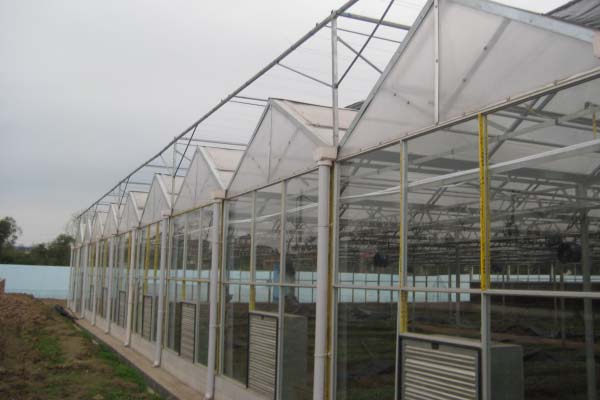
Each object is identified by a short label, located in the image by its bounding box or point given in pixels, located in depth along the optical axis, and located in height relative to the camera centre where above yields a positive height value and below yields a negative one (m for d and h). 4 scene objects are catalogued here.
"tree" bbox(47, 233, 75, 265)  70.06 +0.07
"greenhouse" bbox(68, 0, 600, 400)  4.62 +0.43
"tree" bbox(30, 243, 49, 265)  69.91 -0.31
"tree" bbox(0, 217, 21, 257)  75.18 +2.66
